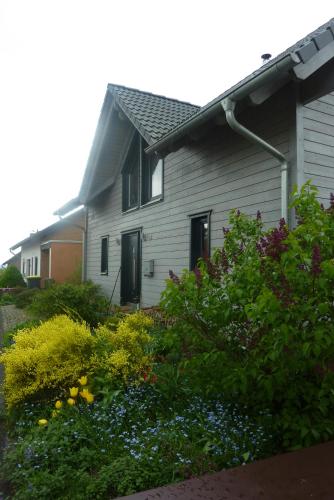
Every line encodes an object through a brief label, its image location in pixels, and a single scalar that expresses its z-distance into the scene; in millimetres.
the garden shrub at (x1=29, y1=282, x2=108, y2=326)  8312
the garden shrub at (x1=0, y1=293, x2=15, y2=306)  19325
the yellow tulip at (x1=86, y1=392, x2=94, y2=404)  3748
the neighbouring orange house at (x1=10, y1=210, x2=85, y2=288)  21344
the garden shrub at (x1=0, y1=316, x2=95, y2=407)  4105
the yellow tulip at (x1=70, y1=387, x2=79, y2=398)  3799
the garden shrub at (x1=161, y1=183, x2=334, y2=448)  2637
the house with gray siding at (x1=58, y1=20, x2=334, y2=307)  5316
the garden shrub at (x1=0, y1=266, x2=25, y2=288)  25906
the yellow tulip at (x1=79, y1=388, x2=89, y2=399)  3753
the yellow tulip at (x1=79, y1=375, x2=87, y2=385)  3919
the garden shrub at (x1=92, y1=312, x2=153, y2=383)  4230
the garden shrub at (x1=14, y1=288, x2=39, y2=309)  16156
